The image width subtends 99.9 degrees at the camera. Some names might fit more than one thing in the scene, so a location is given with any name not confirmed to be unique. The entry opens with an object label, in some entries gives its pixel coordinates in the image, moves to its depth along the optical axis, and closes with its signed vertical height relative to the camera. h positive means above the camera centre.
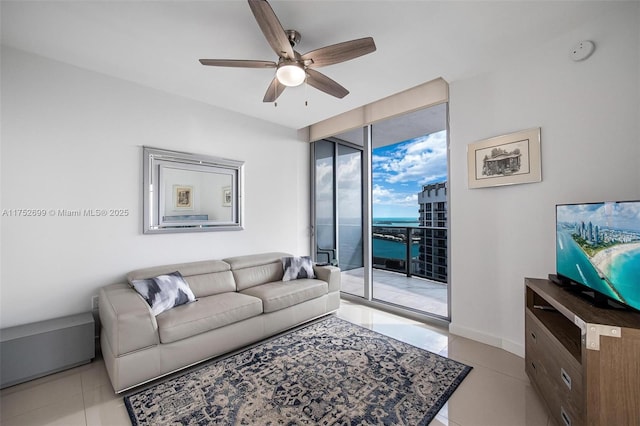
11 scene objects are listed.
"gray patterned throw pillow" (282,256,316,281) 3.41 -0.66
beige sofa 1.96 -0.85
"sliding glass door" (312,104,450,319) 3.40 +0.11
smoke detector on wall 1.99 +1.24
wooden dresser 1.19 -0.72
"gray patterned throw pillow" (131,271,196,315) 2.31 -0.65
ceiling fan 1.63 +1.15
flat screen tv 1.35 -0.19
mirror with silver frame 2.93 +0.31
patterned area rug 1.69 -1.24
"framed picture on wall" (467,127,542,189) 2.30 +0.52
